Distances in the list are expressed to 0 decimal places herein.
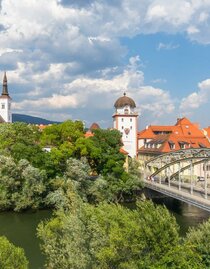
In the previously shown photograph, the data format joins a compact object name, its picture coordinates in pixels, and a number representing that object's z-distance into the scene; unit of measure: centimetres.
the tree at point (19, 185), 3556
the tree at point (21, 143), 3878
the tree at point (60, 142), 3900
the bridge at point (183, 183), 2880
